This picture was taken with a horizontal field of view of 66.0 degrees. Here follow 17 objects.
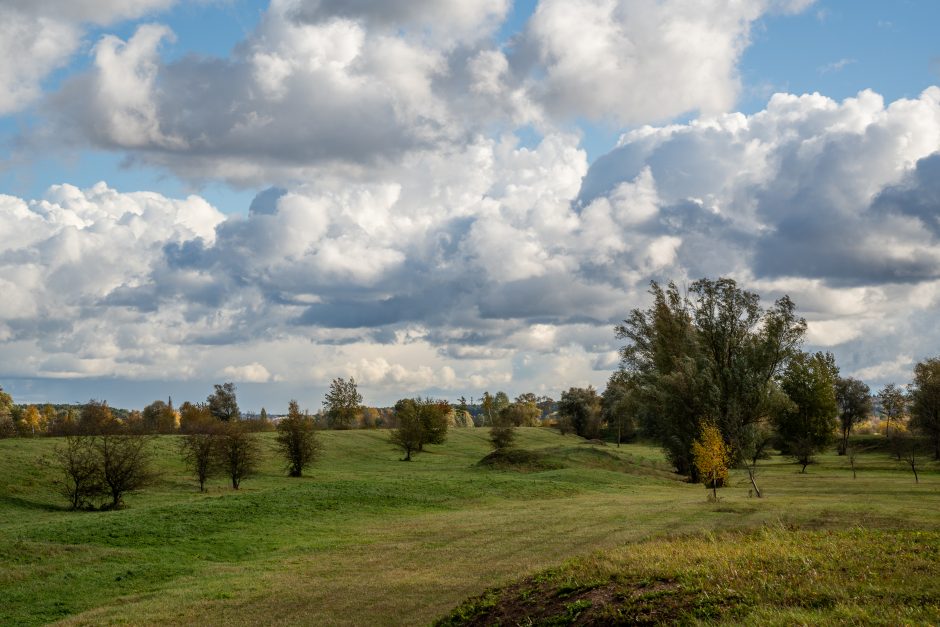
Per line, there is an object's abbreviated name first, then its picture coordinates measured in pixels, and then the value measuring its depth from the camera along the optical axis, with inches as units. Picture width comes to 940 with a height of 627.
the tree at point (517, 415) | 7249.0
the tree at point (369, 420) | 6948.8
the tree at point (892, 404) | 5231.3
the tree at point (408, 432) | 3777.1
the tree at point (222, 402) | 6806.1
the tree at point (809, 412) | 3550.7
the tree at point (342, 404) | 6087.6
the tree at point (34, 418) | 6800.2
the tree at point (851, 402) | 4566.9
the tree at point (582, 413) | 6043.3
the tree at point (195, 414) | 5925.2
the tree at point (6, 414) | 4161.4
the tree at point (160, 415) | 6279.5
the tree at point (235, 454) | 2442.2
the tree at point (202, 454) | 2368.4
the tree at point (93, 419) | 2702.5
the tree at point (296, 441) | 2893.7
